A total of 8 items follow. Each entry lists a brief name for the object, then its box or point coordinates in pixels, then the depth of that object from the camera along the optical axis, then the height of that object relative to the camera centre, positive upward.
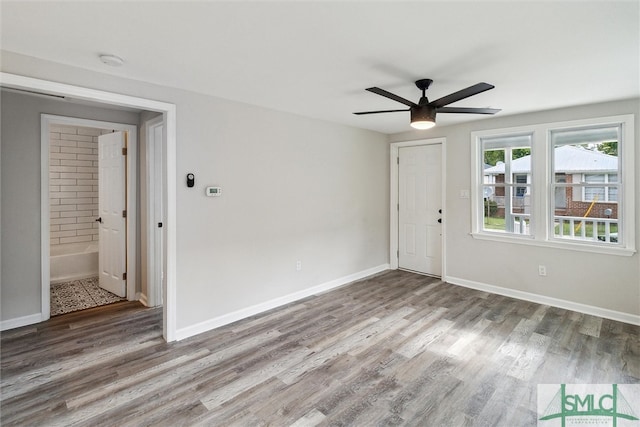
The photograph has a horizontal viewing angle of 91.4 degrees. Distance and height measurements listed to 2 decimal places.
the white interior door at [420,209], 4.97 +0.05
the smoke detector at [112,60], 2.28 +1.14
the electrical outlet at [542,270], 3.92 -0.74
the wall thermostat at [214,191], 3.21 +0.22
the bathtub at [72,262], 4.73 -0.76
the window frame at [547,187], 3.38 +0.30
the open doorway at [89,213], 3.98 -0.01
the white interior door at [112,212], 4.06 +0.01
